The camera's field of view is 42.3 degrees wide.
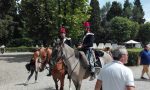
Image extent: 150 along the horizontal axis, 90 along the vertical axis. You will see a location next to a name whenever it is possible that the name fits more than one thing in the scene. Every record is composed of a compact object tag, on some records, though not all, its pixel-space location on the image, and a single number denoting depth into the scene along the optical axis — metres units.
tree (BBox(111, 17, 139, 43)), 54.09
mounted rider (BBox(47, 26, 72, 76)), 6.33
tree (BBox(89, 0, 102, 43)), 54.62
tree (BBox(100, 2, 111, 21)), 71.95
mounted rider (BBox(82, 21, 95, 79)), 6.89
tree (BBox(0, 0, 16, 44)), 31.67
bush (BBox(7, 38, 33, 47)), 46.00
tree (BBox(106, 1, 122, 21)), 65.92
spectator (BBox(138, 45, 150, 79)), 10.56
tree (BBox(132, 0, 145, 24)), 66.45
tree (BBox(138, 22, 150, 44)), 57.79
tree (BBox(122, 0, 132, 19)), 65.92
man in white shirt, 3.15
